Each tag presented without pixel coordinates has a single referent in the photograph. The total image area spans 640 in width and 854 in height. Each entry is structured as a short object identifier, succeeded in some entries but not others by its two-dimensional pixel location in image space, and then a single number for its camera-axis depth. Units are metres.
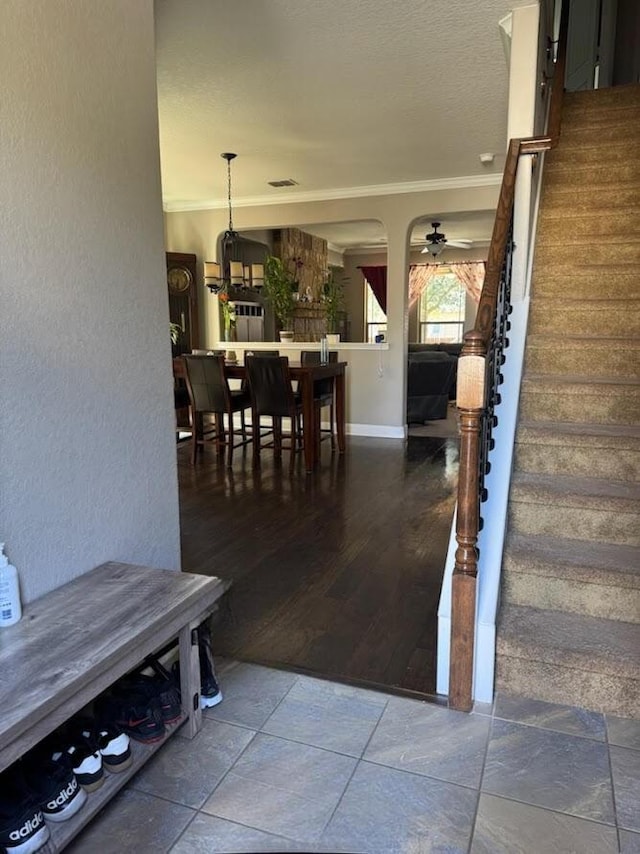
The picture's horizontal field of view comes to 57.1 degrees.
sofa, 6.91
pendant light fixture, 5.96
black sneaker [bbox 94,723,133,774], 1.43
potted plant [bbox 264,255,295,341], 6.17
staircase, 1.82
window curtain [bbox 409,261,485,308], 10.85
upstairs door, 5.58
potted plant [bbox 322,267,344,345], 6.49
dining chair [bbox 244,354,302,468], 4.80
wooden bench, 1.09
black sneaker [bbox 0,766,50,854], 1.16
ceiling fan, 7.79
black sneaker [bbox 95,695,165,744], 1.52
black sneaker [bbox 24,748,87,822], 1.26
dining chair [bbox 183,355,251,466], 4.98
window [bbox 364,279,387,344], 11.64
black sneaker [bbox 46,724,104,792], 1.36
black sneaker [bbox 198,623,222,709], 1.77
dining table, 4.78
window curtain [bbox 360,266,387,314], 11.13
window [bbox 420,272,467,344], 11.18
